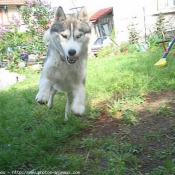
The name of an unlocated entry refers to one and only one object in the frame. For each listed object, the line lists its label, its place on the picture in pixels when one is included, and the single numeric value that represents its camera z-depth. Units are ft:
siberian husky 8.85
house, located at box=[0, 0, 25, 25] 76.43
